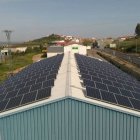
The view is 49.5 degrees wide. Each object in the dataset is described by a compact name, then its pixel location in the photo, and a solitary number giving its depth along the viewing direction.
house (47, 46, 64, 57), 52.79
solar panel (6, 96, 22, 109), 8.79
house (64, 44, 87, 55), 54.54
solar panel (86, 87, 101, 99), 8.52
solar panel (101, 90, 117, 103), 8.59
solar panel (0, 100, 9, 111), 9.01
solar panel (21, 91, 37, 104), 8.68
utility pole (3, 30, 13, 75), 29.91
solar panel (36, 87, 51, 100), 8.54
